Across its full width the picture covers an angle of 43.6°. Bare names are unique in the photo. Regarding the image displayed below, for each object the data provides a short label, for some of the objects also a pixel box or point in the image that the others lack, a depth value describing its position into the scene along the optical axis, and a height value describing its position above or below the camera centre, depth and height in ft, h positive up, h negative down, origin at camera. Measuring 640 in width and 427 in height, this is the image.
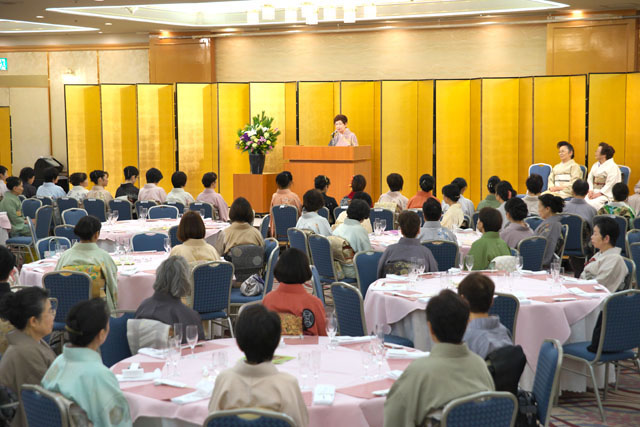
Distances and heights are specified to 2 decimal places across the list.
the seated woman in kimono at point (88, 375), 11.45 -3.11
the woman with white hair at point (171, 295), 15.47 -2.67
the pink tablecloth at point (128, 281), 22.76 -3.47
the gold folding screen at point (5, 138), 67.51 +1.88
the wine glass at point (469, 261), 21.22 -2.80
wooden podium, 48.75 -0.49
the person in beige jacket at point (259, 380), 10.99 -3.09
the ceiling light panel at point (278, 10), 49.49 +9.72
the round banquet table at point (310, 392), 12.04 -3.69
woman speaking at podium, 49.85 +1.35
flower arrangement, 50.83 +1.25
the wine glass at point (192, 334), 13.75 -3.01
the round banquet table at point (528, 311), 18.89 -3.75
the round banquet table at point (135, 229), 30.62 -2.79
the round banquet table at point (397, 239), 27.25 -2.96
